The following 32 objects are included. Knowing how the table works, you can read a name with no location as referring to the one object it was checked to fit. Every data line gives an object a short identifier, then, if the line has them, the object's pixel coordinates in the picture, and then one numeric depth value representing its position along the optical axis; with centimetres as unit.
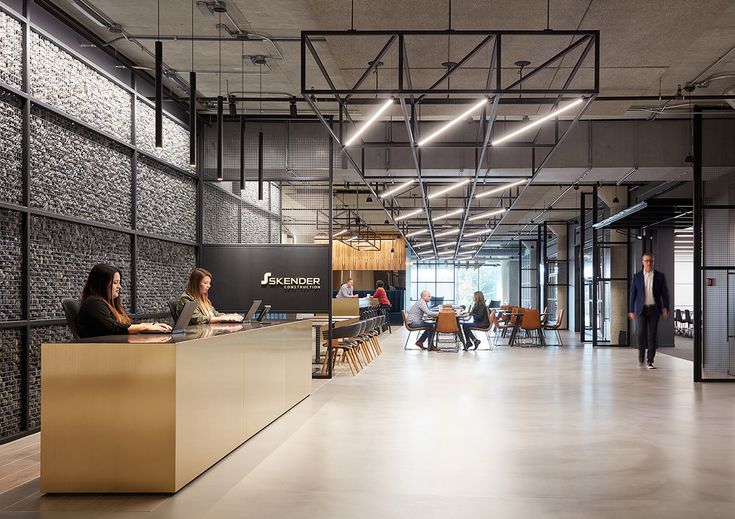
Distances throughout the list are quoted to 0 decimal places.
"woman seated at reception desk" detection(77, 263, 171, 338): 522
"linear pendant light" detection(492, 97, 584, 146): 679
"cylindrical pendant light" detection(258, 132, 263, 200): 881
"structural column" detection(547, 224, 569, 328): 2544
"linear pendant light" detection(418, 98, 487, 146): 674
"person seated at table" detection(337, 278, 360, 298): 1945
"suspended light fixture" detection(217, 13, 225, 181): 697
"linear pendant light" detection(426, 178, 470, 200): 1131
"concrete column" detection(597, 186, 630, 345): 1677
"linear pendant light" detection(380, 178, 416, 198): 1128
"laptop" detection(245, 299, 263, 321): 744
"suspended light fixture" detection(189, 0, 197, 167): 627
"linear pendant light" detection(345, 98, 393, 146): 663
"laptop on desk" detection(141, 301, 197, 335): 505
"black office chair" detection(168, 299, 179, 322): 737
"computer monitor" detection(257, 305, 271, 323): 777
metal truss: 591
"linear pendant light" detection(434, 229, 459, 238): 2024
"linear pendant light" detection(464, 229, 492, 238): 2102
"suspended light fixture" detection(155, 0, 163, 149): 561
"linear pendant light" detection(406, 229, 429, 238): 2044
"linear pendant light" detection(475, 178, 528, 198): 1126
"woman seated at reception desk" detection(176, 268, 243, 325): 714
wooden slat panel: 2930
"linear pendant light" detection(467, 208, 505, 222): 1454
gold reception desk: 433
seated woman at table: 1612
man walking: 1193
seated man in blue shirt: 1586
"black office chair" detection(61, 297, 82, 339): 548
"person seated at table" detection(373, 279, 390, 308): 2267
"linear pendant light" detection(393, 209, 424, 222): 1536
